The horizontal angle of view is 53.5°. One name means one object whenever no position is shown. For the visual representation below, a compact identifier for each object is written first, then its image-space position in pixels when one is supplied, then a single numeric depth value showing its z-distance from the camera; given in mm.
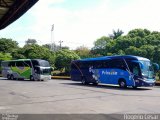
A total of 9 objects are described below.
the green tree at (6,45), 45542
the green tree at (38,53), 29948
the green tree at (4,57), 34173
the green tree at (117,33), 44953
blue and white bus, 12568
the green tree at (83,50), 43848
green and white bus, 19593
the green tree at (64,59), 27664
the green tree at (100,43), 44765
